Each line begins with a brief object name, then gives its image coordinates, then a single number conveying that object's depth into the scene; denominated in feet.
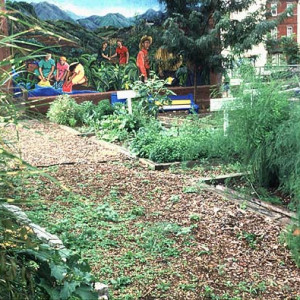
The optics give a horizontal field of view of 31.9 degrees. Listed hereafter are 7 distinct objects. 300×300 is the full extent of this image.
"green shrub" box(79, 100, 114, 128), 38.30
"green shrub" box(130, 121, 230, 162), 20.56
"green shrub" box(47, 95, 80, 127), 40.29
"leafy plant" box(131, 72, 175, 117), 35.91
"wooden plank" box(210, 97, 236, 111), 19.25
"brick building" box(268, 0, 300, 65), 124.48
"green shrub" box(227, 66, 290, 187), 17.79
